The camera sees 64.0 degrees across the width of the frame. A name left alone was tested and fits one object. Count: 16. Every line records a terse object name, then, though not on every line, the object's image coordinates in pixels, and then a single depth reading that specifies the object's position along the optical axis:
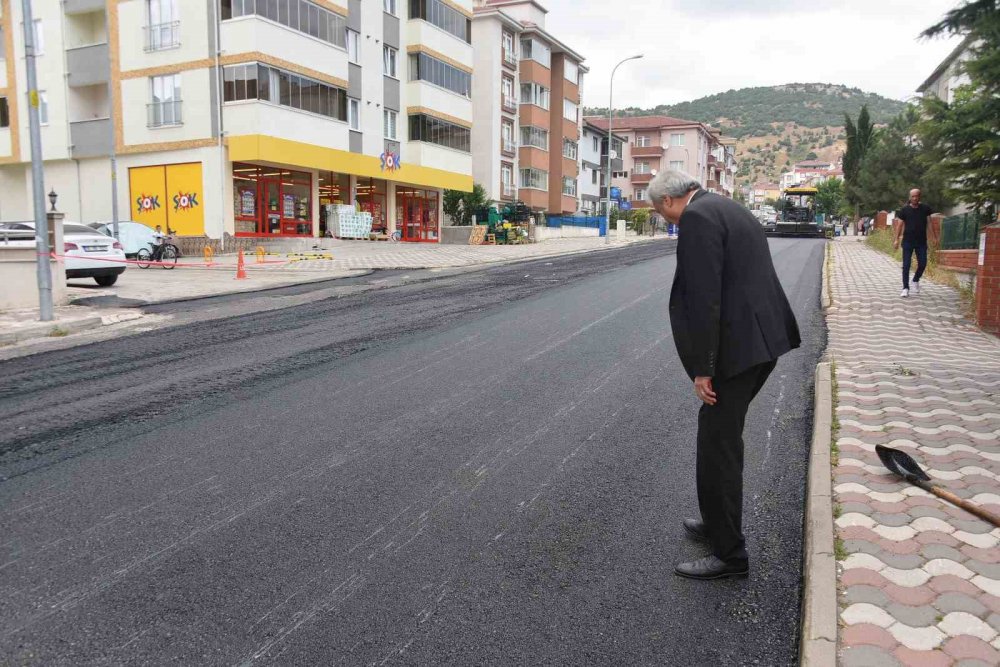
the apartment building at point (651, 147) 90.69
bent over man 3.60
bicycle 24.55
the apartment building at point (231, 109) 29.86
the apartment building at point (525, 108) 50.19
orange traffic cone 20.20
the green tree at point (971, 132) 8.37
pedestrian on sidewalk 13.38
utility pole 11.89
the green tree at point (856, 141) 58.78
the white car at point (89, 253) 16.61
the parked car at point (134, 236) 26.06
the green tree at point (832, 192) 94.10
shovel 4.45
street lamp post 45.16
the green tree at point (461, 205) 44.84
